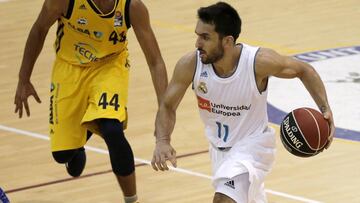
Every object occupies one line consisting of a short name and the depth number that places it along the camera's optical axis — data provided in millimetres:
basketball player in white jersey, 13241
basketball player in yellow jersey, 15176
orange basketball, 13285
